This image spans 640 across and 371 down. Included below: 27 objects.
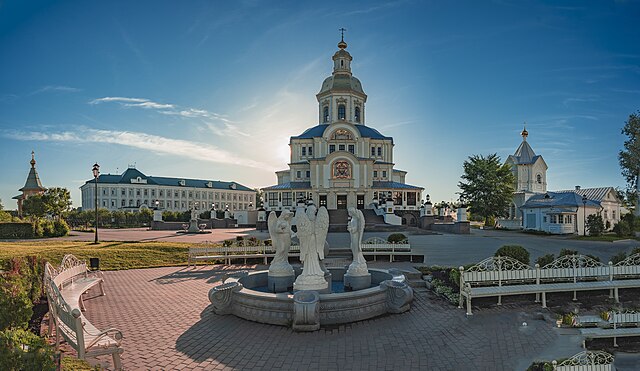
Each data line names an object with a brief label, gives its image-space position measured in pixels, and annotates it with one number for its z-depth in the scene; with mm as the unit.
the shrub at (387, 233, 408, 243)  17047
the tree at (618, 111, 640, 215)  31953
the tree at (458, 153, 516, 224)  39656
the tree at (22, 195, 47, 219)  35375
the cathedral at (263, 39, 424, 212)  45469
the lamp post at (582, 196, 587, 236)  34406
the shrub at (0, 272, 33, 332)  4891
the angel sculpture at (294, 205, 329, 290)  8469
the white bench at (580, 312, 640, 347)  7055
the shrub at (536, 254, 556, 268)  10711
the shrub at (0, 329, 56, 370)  3623
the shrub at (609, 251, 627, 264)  11102
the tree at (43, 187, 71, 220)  36344
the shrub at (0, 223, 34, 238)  24933
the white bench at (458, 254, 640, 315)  8828
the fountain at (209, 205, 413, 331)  7578
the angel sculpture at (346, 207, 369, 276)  9898
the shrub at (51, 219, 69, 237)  27453
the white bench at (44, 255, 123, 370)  5227
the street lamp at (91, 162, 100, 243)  22719
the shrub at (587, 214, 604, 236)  30203
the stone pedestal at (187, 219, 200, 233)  33597
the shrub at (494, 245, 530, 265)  10883
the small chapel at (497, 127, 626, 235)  34500
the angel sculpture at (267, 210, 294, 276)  9508
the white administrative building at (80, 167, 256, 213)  76500
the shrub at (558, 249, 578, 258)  10841
